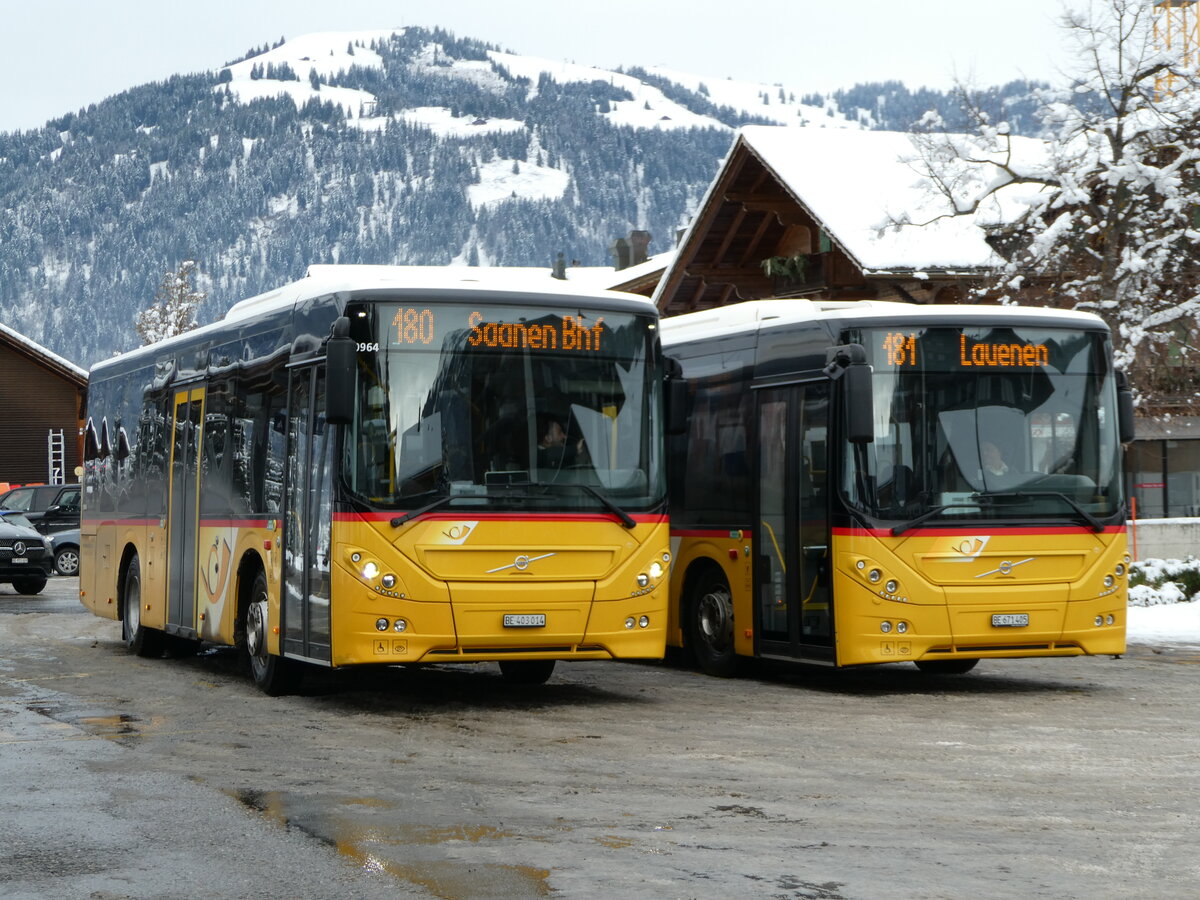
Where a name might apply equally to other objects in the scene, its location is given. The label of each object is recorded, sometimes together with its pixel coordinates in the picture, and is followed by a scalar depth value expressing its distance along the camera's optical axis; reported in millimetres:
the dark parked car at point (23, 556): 32625
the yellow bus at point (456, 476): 13172
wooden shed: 69125
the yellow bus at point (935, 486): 14609
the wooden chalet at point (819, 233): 35625
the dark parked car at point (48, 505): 41094
